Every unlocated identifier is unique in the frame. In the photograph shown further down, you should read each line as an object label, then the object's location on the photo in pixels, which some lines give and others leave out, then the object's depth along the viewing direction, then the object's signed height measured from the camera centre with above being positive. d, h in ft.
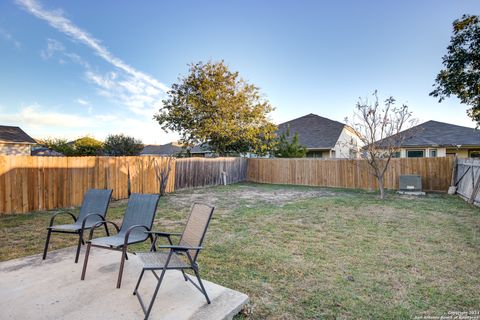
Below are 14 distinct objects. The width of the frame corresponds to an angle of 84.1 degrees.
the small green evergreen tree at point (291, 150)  59.98 +2.07
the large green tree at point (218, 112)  65.16 +12.18
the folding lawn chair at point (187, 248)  7.85 -2.83
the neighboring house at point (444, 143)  58.29 +3.15
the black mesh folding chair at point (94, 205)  13.67 -2.37
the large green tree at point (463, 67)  36.60 +13.10
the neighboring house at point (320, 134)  67.97 +6.66
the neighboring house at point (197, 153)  96.09 +2.47
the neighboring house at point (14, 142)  61.36 +4.62
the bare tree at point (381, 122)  36.78 +5.06
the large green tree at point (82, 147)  73.82 +3.84
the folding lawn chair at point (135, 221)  10.06 -2.70
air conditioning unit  39.45 -3.98
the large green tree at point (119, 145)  71.31 +4.16
